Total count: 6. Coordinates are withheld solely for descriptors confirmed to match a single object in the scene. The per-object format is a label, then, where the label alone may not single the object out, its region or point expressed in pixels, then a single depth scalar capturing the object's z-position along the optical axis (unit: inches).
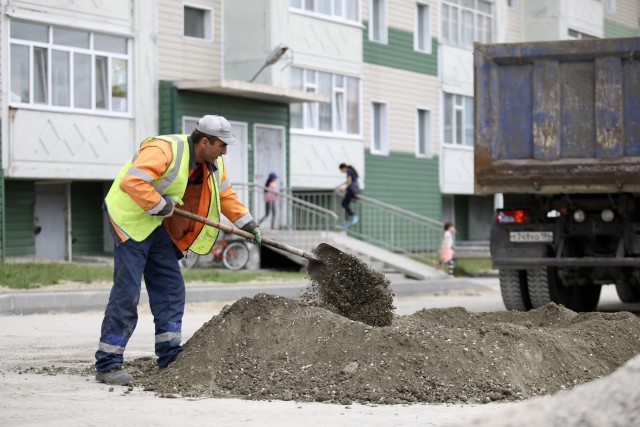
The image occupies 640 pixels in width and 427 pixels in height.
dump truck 526.0
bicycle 952.3
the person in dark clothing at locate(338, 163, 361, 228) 1119.6
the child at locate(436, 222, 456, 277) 1010.1
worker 317.1
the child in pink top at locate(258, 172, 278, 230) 1048.8
